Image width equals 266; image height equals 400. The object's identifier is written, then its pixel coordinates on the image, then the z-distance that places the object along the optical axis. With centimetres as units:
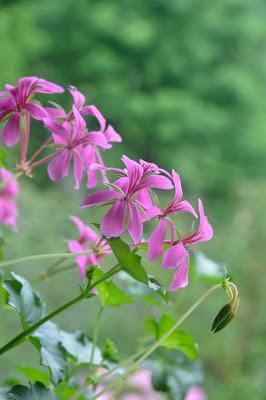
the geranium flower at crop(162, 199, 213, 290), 68
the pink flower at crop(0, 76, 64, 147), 70
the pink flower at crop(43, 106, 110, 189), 71
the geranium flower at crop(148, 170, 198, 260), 67
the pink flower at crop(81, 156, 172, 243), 67
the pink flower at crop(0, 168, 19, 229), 84
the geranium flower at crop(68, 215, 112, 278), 71
